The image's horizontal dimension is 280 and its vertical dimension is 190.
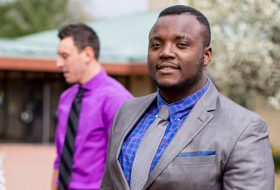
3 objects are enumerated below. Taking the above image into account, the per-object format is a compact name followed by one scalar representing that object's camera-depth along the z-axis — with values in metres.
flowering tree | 8.85
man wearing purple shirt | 3.03
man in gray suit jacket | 1.54
